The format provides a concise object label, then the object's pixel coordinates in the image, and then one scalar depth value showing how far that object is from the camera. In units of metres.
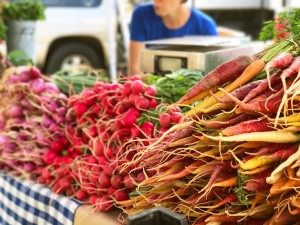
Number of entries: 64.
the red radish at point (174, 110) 1.90
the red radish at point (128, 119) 2.04
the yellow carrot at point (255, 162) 1.32
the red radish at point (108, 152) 2.07
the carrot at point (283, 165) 1.29
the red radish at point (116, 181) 1.93
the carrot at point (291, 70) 1.40
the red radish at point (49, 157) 2.36
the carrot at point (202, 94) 1.59
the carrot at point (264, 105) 1.38
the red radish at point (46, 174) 2.33
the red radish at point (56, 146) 2.39
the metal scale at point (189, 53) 2.48
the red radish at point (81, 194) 2.12
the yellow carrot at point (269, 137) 1.35
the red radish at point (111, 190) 1.95
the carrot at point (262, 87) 1.43
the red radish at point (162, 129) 1.89
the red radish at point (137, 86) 2.08
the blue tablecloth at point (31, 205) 2.16
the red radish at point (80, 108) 2.33
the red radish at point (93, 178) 2.05
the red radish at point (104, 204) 1.96
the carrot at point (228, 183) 1.39
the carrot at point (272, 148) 1.37
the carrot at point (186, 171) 1.50
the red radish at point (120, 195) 1.92
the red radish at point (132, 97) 2.09
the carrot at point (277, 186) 1.29
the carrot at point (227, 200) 1.42
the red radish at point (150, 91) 2.09
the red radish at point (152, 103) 2.09
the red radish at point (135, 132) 2.00
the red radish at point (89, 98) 2.31
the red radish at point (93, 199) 2.03
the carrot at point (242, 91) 1.46
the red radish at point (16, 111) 2.62
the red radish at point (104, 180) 1.99
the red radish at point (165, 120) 1.89
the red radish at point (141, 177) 1.80
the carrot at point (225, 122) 1.45
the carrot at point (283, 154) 1.34
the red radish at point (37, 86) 2.60
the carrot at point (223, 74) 1.57
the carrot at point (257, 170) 1.33
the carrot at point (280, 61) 1.44
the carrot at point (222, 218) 1.43
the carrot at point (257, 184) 1.33
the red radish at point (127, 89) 2.12
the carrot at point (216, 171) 1.42
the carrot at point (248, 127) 1.38
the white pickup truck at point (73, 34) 8.04
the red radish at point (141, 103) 2.06
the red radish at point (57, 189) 2.21
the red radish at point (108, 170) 1.98
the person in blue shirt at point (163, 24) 3.64
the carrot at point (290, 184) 1.29
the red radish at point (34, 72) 2.71
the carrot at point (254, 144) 1.39
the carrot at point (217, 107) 1.49
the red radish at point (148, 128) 1.98
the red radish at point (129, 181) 1.87
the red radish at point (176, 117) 1.87
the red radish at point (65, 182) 2.20
